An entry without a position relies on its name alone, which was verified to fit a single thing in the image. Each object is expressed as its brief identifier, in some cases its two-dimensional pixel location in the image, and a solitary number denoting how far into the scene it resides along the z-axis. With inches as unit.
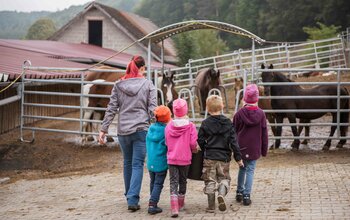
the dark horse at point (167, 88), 535.8
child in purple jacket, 260.5
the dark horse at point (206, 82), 659.4
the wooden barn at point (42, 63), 525.1
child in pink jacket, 244.2
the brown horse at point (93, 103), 497.4
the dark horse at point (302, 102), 439.2
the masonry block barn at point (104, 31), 1299.2
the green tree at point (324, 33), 1576.0
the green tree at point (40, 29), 2847.0
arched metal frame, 379.6
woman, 260.5
